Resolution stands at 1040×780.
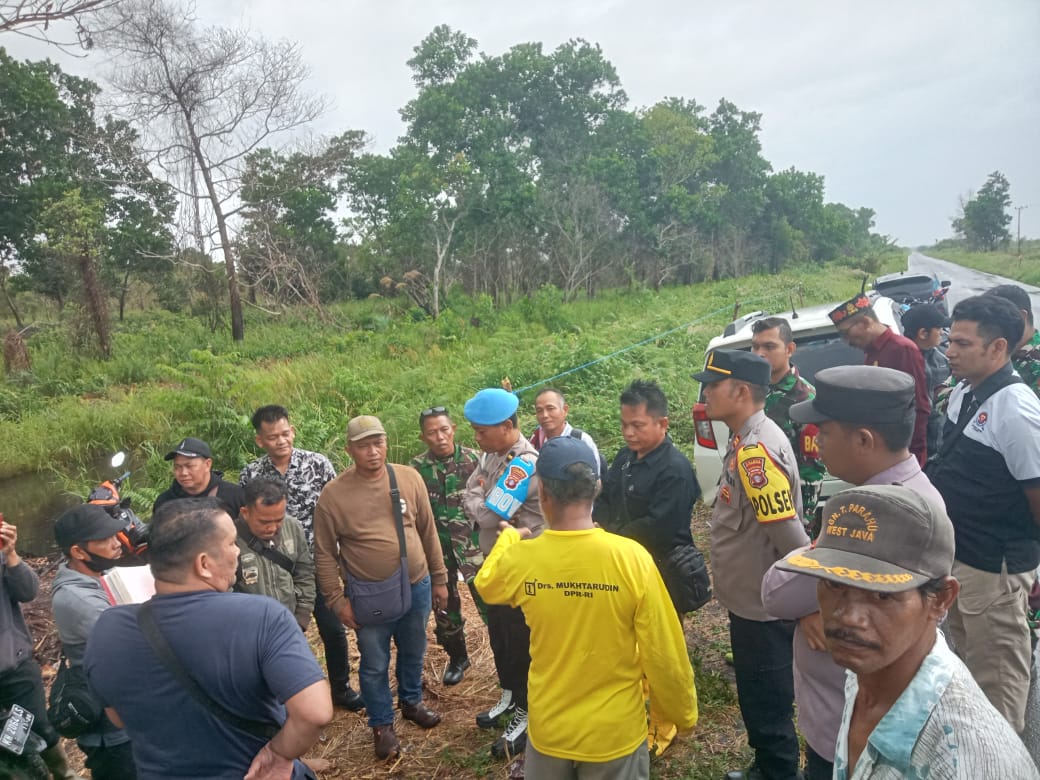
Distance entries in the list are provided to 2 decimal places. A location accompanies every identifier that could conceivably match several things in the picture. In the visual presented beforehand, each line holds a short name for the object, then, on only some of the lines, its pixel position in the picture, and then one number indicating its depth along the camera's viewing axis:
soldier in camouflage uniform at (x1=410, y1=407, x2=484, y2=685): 3.98
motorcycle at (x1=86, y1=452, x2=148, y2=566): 3.06
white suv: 4.75
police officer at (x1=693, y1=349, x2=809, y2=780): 2.47
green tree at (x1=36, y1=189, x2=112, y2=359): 16.17
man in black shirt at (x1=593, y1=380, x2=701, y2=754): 3.06
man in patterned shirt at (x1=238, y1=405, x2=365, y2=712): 3.92
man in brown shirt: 3.38
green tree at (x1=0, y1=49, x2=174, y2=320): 18.73
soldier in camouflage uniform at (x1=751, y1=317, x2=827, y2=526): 3.52
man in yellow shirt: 2.06
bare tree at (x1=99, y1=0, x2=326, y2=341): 17.61
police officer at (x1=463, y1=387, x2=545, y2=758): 3.11
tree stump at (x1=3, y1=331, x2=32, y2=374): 15.03
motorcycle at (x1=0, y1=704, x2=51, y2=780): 2.91
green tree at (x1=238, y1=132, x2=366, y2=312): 20.14
